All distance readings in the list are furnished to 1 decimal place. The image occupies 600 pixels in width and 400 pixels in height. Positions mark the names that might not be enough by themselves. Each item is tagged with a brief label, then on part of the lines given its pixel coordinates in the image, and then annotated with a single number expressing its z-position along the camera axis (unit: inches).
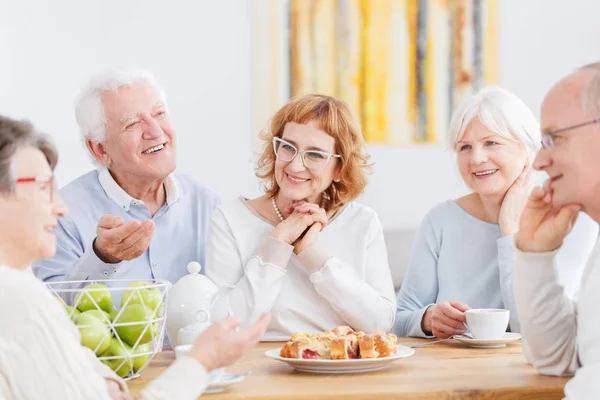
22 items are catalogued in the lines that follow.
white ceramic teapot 104.0
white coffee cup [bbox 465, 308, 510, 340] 107.0
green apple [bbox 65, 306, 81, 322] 93.2
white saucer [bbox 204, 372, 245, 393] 92.0
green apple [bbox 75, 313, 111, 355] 92.1
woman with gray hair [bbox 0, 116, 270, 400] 80.8
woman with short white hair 123.0
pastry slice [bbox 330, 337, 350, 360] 97.4
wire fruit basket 92.9
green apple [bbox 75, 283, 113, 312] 94.4
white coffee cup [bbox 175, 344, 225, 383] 91.1
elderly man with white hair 130.6
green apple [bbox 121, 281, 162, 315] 94.7
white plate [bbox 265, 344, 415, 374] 96.5
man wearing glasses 88.8
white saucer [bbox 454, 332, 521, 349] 106.8
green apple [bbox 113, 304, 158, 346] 94.1
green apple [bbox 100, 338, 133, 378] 94.1
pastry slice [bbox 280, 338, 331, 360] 97.6
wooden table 91.5
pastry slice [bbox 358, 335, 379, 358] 97.6
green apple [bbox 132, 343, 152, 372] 95.1
